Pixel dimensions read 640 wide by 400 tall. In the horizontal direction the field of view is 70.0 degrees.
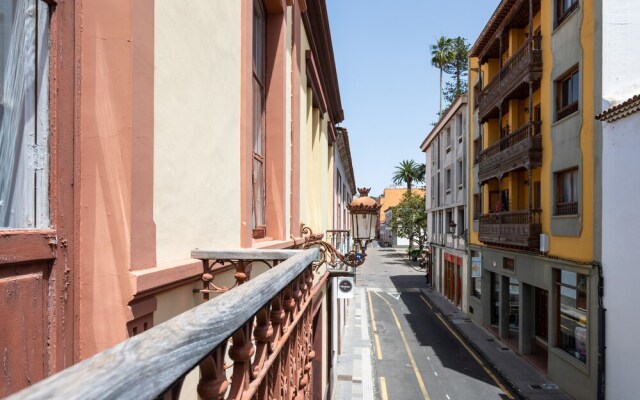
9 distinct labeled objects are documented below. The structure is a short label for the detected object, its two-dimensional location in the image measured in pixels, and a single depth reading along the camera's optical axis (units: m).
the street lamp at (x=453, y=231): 28.52
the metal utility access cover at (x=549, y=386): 14.93
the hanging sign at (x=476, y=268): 24.27
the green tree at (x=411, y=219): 53.88
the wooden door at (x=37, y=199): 1.76
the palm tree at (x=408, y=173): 77.81
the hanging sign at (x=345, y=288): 14.16
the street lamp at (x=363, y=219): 10.70
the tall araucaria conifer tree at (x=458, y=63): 55.03
